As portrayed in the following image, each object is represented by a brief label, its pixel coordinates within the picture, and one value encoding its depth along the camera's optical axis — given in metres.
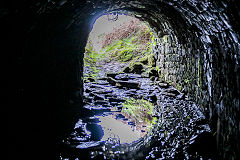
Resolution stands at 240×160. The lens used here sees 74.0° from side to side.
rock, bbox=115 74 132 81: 9.17
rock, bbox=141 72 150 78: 9.33
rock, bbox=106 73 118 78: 9.85
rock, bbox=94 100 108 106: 5.59
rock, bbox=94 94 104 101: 6.21
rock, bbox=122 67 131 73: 10.77
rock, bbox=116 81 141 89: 7.96
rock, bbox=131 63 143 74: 10.28
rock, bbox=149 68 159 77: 9.01
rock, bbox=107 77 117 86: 8.63
